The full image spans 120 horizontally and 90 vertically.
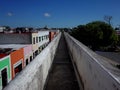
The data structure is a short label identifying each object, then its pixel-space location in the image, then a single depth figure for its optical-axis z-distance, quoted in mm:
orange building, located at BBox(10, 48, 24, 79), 8890
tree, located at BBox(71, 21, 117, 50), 23066
